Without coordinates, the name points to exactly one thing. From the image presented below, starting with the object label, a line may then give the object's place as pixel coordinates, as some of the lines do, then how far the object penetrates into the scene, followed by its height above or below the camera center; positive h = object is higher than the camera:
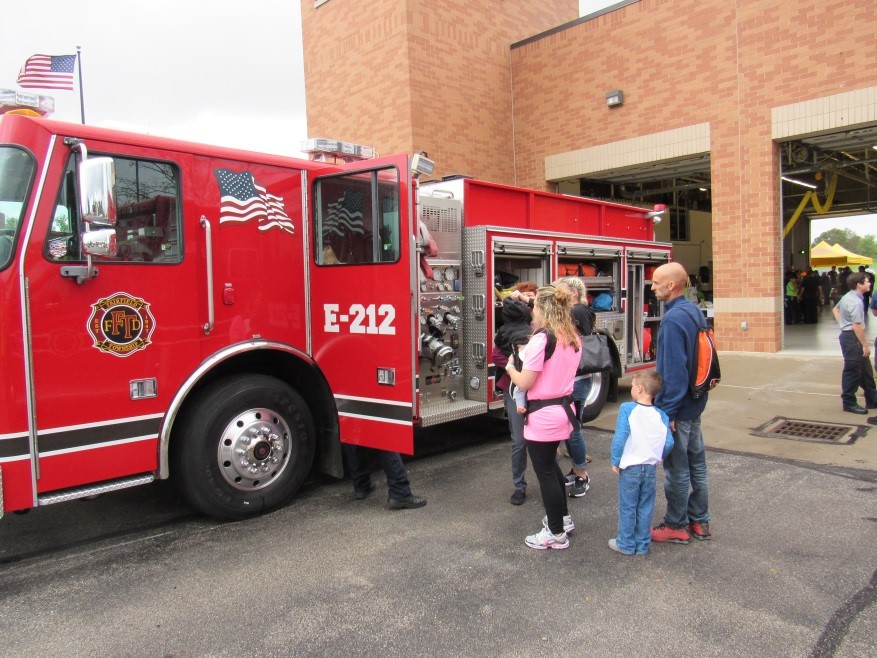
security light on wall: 13.96 +4.10
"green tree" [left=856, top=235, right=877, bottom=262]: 108.88 +6.46
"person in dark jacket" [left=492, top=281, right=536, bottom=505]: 4.93 -0.41
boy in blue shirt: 3.91 -0.96
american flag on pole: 5.55 +1.98
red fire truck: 3.82 -0.07
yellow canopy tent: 27.69 +1.24
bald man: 3.97 -0.73
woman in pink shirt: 3.98 -0.57
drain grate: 6.73 -1.52
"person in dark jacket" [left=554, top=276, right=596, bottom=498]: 5.07 -0.82
